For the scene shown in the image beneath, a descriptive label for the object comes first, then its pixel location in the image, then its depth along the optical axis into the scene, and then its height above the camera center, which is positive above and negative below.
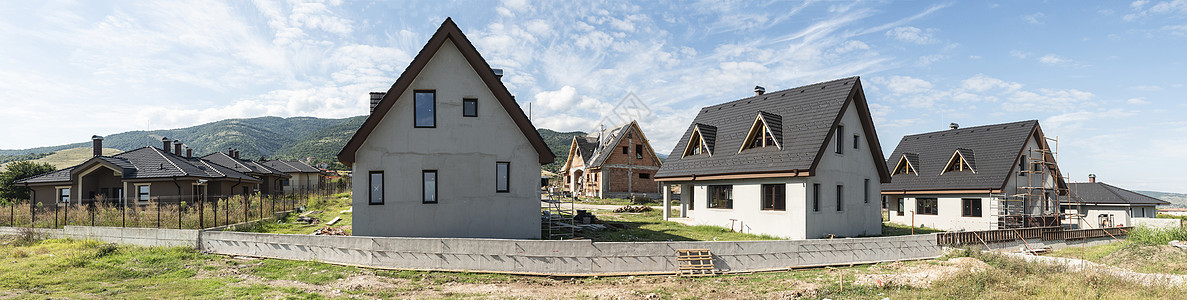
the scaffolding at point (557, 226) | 19.12 -2.47
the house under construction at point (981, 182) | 29.20 -1.12
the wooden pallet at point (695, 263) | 14.12 -2.58
